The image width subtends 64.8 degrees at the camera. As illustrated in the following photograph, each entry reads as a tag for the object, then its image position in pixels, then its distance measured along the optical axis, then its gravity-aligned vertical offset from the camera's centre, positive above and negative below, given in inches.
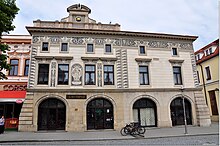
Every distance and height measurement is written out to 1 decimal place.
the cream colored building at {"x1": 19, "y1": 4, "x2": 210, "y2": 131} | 698.2 +94.9
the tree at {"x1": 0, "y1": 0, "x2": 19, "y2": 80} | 522.0 +253.9
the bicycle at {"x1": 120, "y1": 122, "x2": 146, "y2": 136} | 581.3 -98.0
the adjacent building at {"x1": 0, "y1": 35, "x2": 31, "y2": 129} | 723.4 +99.5
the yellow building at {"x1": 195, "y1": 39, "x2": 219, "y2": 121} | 972.6 +150.0
